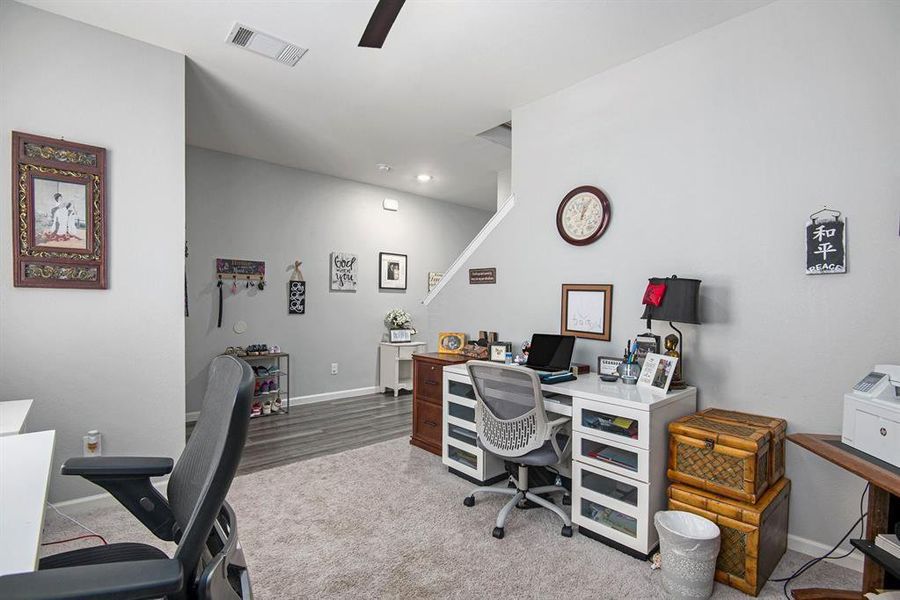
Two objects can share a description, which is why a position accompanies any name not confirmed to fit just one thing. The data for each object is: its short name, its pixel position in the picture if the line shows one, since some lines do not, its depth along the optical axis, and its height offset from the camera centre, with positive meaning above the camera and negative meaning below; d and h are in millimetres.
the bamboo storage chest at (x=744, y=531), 1882 -1047
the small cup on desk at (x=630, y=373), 2574 -462
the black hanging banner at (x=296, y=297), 5246 -65
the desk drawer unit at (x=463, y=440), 2973 -1046
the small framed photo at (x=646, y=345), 2613 -299
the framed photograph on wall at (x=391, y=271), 6078 +309
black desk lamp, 2344 -45
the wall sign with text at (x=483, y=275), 3705 +160
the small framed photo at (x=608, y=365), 2719 -439
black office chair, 770 -522
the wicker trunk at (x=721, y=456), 1935 -747
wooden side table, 1504 -627
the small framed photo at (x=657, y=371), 2352 -423
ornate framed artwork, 2408 +437
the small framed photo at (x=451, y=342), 3781 -431
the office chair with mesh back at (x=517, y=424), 2320 -715
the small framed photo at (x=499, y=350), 3357 -441
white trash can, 1825 -1130
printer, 1590 -452
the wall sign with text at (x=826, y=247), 2078 +247
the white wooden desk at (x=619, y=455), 2123 -830
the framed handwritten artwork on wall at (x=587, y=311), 2947 -112
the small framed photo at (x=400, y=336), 5961 -592
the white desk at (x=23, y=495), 894 -528
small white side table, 5734 -973
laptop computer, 2865 -384
